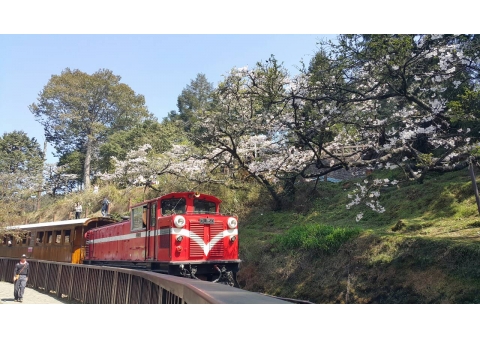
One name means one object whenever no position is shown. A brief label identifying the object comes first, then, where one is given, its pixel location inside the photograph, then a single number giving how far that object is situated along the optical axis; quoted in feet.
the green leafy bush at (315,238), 41.22
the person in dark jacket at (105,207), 81.53
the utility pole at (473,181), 33.63
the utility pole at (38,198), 116.26
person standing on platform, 42.27
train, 35.19
